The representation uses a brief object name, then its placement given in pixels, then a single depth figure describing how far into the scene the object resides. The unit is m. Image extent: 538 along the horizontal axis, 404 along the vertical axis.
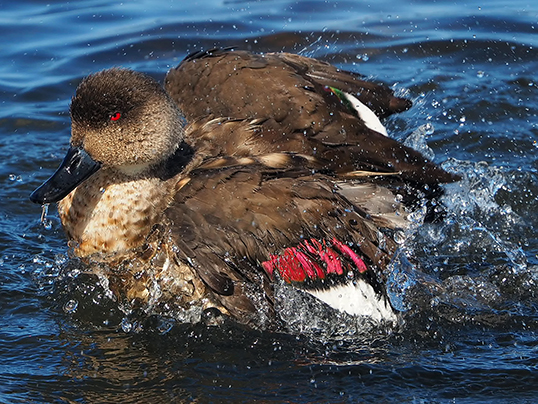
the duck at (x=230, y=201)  9.20
